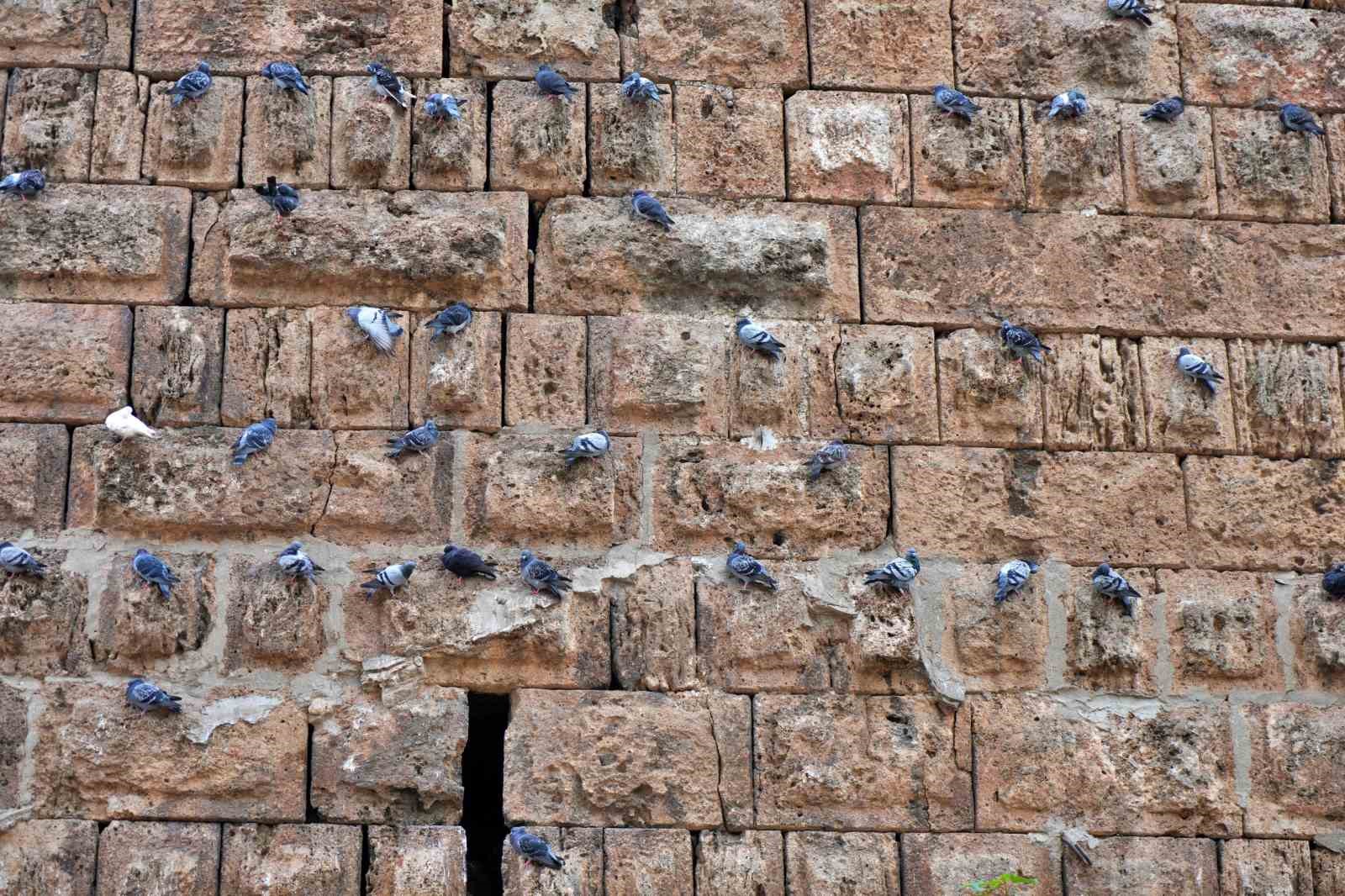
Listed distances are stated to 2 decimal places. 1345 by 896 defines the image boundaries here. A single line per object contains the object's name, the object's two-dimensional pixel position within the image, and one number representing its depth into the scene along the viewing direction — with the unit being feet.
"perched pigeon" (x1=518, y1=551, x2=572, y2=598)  39.34
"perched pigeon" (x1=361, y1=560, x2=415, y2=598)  39.19
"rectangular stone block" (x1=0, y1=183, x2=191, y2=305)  41.34
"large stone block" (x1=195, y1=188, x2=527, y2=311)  41.57
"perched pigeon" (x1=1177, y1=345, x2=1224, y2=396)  42.60
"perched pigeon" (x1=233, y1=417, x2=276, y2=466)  39.91
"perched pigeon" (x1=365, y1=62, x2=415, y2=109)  42.68
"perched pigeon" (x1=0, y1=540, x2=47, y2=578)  38.75
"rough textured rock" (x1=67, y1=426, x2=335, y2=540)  39.78
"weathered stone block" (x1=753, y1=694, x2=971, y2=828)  39.04
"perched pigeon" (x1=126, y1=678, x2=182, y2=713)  38.06
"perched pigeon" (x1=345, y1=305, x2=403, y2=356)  40.96
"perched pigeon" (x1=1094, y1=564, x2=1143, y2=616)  40.78
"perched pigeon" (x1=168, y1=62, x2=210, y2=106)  42.34
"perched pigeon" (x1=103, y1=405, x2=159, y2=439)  39.78
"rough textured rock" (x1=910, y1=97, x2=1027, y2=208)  44.04
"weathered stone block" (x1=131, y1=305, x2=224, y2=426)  40.57
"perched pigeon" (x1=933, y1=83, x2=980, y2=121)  44.16
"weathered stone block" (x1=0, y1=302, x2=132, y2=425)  40.42
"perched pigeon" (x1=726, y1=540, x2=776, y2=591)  39.91
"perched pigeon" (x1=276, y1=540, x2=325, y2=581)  39.04
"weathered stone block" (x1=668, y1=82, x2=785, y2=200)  43.37
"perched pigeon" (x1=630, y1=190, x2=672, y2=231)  42.24
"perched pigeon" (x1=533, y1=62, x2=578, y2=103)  43.01
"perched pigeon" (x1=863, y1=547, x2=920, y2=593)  40.16
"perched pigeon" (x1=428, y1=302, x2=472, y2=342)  41.09
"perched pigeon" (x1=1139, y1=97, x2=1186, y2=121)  44.68
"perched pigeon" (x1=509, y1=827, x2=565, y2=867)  37.50
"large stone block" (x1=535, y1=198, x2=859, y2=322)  42.37
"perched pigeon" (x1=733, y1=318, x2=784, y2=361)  41.60
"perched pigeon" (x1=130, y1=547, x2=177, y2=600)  38.81
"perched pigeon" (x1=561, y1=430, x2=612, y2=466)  40.24
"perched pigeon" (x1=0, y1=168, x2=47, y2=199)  41.52
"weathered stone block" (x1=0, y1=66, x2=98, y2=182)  42.34
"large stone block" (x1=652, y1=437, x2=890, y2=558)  40.83
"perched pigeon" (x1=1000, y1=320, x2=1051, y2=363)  42.29
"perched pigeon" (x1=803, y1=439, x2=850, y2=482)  41.06
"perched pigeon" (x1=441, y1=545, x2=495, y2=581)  39.32
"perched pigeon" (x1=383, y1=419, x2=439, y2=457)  40.34
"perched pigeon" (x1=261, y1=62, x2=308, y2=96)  42.57
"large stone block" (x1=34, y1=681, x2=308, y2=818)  37.96
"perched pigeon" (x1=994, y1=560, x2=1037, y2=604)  40.47
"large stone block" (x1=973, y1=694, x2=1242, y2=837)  39.52
